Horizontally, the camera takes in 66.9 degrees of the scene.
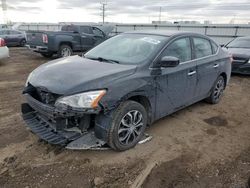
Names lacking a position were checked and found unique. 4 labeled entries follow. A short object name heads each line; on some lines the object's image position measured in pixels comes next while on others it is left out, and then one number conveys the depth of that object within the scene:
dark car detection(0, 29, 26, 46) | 13.46
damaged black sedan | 2.29
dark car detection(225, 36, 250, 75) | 6.44
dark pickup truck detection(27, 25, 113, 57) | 8.39
